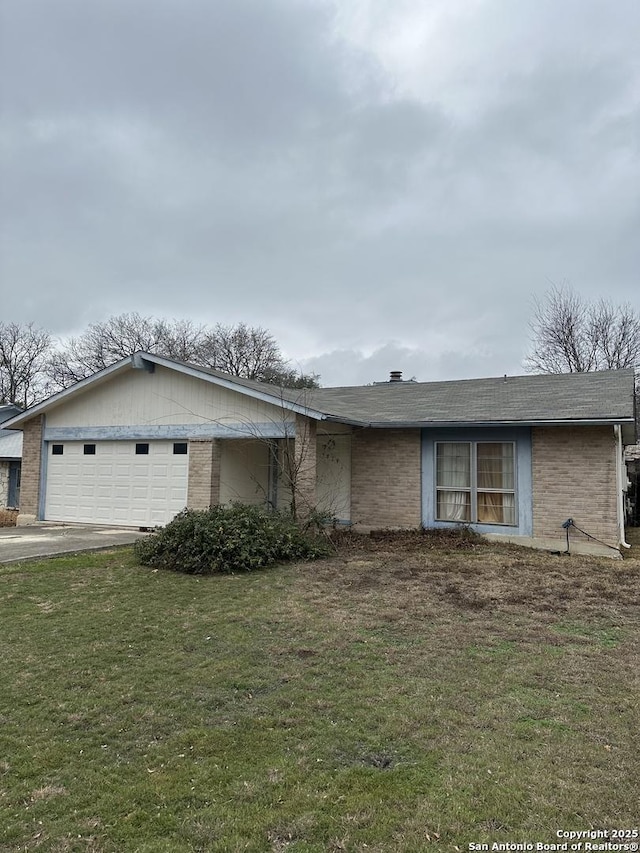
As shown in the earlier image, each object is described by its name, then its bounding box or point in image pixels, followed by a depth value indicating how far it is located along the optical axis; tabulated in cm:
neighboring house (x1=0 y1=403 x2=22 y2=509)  2105
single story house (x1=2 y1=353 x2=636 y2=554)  1109
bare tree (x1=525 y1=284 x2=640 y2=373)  2908
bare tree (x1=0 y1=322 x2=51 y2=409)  3838
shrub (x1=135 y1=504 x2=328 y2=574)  866
